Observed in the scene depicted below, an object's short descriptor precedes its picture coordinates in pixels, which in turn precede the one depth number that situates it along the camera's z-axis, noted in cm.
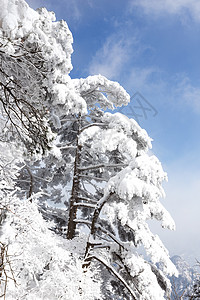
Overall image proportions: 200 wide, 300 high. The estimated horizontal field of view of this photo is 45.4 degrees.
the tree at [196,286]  1139
